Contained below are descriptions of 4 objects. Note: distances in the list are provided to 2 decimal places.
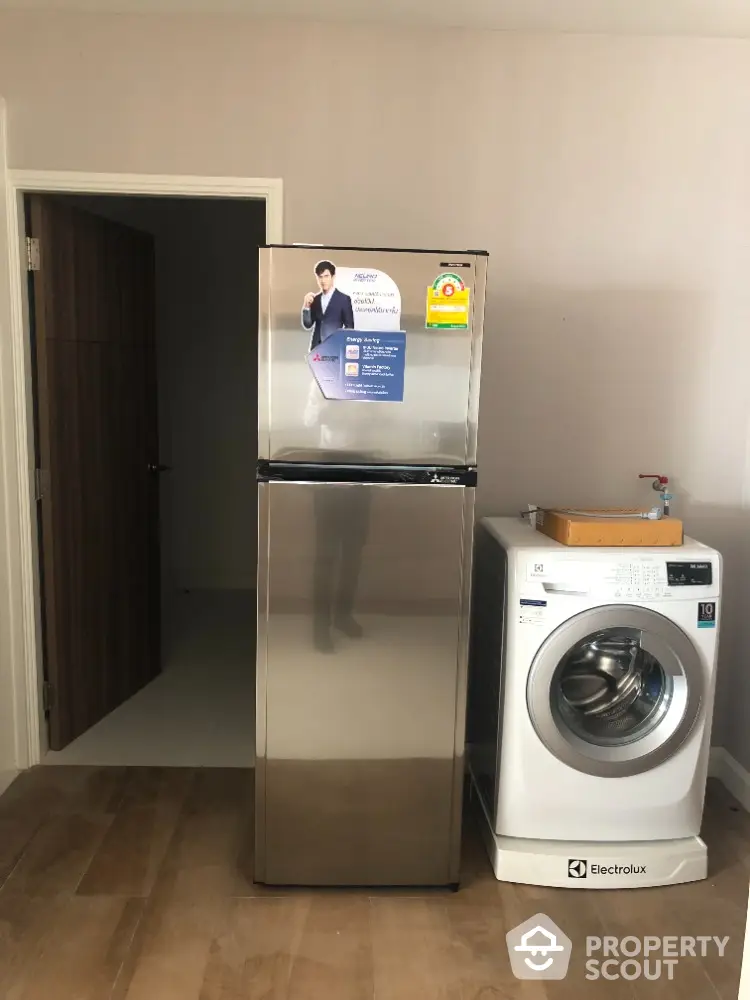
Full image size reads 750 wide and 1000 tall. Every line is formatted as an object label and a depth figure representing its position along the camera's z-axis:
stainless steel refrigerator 2.09
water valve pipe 2.63
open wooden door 2.94
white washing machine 2.29
